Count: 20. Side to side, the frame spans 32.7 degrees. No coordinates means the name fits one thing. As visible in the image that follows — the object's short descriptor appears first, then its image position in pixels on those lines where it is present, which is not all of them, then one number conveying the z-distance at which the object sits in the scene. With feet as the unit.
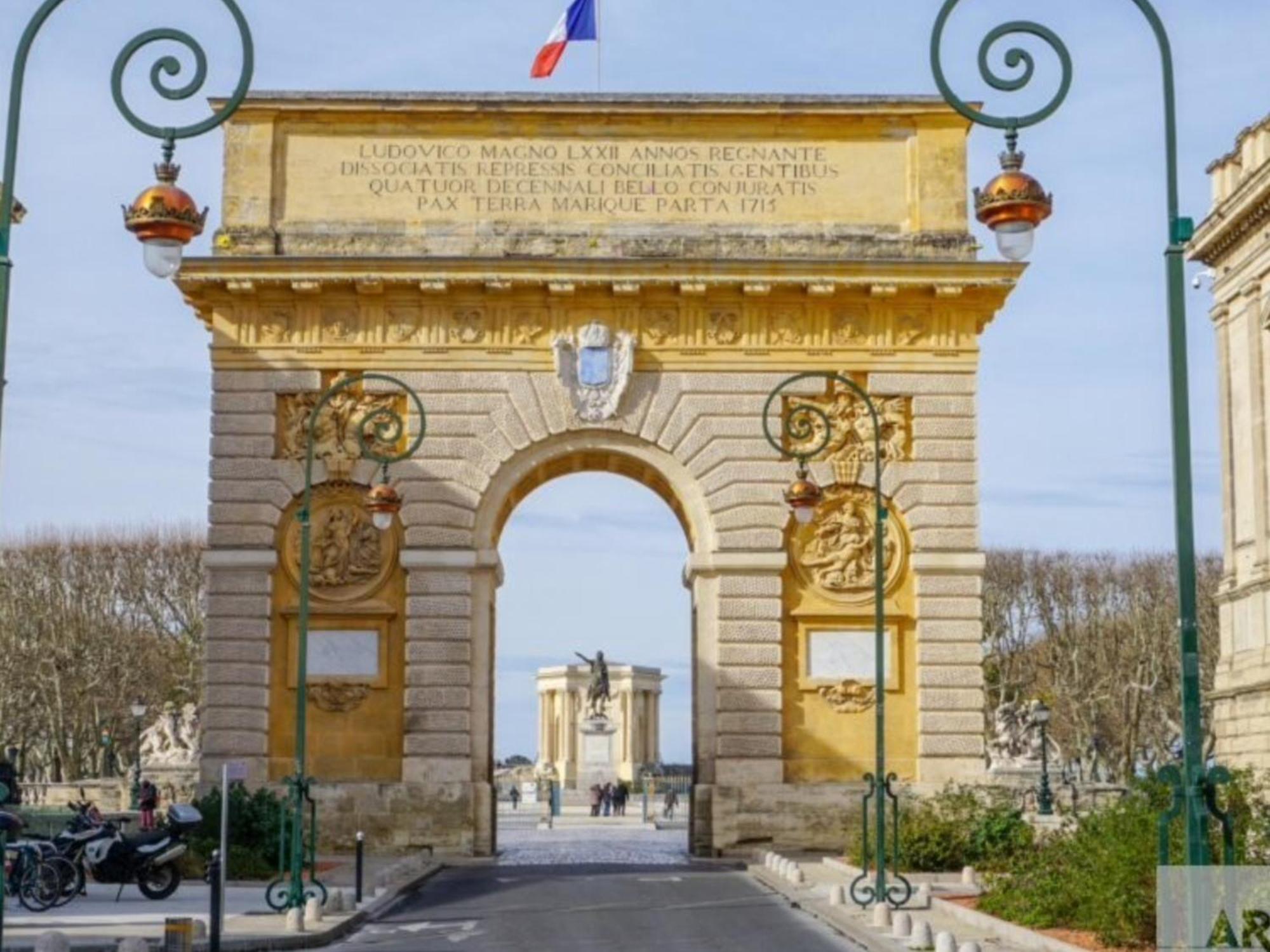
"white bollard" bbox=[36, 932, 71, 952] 57.62
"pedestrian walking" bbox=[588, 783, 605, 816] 226.99
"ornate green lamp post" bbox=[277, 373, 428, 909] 83.25
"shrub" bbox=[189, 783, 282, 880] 110.73
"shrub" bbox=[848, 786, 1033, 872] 109.29
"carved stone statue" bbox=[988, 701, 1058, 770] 146.20
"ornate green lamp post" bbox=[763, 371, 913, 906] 87.40
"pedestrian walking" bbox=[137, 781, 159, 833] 119.24
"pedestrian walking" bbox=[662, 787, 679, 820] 217.97
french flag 131.54
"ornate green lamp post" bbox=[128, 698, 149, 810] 151.12
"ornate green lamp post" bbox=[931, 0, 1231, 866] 48.65
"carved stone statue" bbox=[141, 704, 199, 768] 133.49
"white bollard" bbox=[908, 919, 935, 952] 71.31
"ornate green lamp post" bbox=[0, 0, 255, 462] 53.16
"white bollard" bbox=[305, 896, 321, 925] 79.77
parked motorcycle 92.43
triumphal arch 124.67
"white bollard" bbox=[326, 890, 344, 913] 84.74
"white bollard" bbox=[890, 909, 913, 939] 74.54
